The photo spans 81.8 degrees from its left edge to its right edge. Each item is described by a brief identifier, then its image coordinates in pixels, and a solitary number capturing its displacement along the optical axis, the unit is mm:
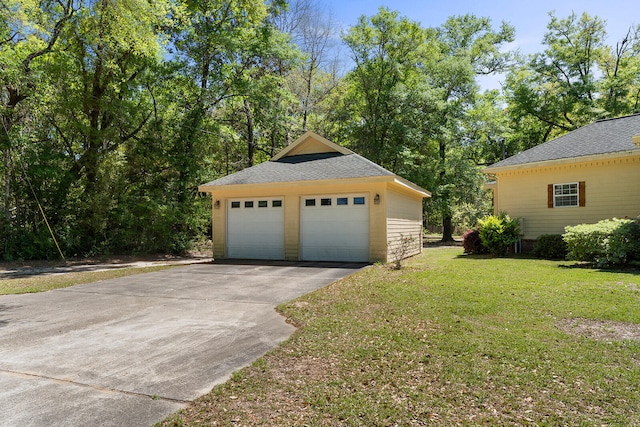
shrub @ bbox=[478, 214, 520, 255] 13180
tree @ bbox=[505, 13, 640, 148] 22500
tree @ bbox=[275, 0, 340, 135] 25142
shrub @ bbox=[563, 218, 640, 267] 9141
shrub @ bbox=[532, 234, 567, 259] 12005
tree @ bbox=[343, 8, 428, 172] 23125
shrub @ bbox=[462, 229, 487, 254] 14187
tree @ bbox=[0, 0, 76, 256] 10904
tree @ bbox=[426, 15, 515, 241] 23422
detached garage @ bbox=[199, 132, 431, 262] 11633
